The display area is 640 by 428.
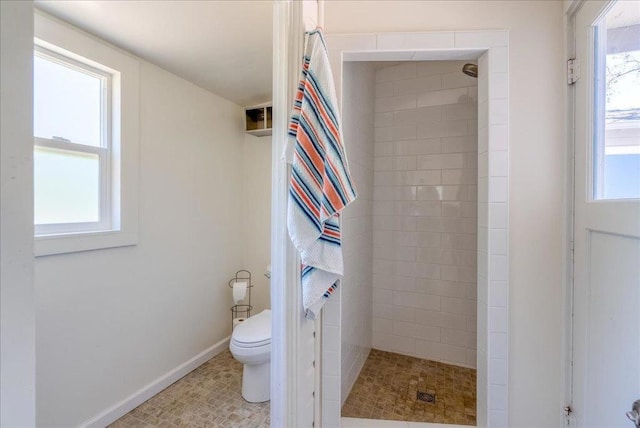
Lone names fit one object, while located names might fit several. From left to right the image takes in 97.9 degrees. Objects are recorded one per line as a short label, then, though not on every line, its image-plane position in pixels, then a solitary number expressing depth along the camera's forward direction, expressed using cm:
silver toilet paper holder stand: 252
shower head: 159
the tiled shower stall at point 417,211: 213
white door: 89
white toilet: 173
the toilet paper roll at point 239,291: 229
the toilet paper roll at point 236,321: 225
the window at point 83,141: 140
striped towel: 96
